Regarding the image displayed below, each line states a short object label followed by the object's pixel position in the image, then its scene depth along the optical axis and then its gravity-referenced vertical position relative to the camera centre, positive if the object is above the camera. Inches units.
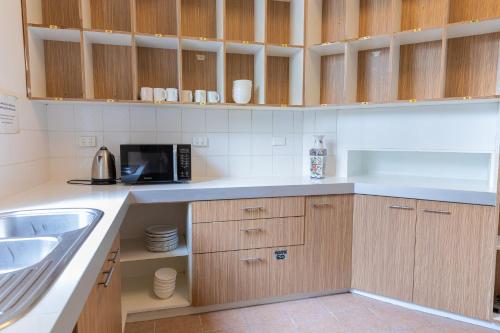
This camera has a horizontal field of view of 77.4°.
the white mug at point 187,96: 82.3 +11.9
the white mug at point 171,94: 80.4 +11.9
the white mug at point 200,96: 83.4 +12.0
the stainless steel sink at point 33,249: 24.3 -12.2
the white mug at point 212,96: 85.0 +12.2
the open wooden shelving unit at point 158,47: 76.2 +25.6
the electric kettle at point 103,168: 78.2 -7.0
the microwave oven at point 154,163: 77.0 -5.7
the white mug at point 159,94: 80.0 +11.9
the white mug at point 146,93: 79.9 +12.1
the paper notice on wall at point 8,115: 59.6 +4.9
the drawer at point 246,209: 75.2 -16.9
